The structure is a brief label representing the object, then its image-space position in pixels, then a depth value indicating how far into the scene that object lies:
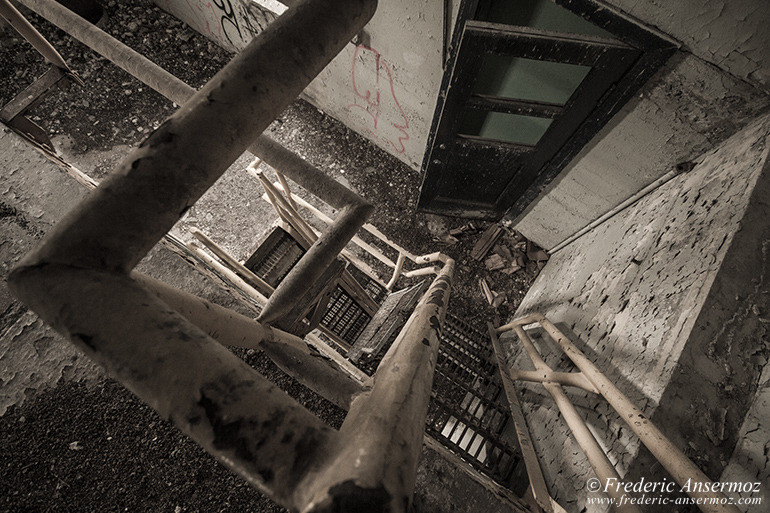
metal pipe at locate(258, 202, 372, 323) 1.17
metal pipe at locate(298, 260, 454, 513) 0.44
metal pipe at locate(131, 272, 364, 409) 0.80
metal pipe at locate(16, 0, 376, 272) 0.56
